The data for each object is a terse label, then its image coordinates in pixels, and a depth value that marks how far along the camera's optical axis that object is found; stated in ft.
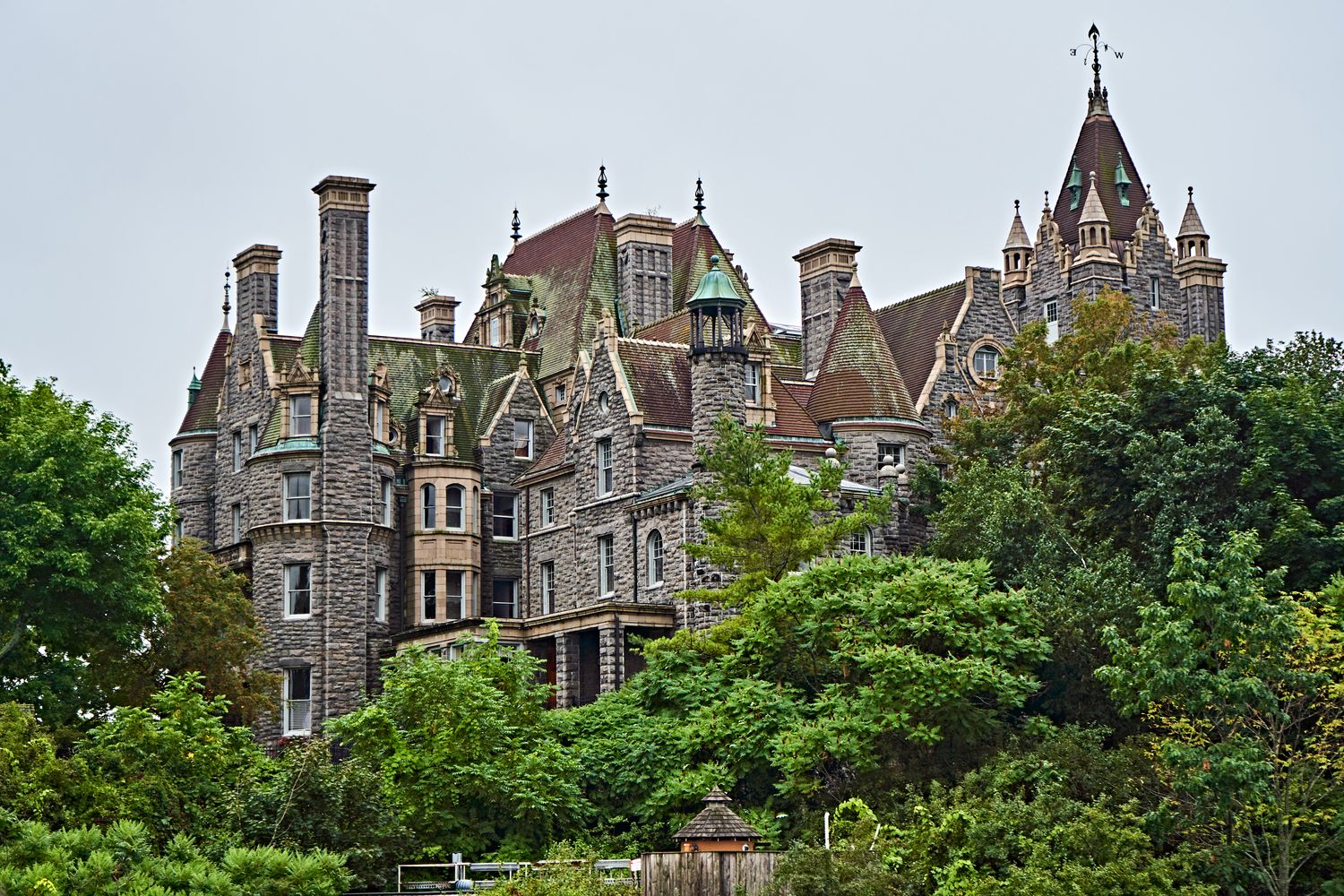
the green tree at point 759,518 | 192.24
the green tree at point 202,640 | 206.80
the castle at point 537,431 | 223.30
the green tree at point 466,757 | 165.78
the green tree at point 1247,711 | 141.38
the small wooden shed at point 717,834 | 143.74
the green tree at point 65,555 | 189.67
